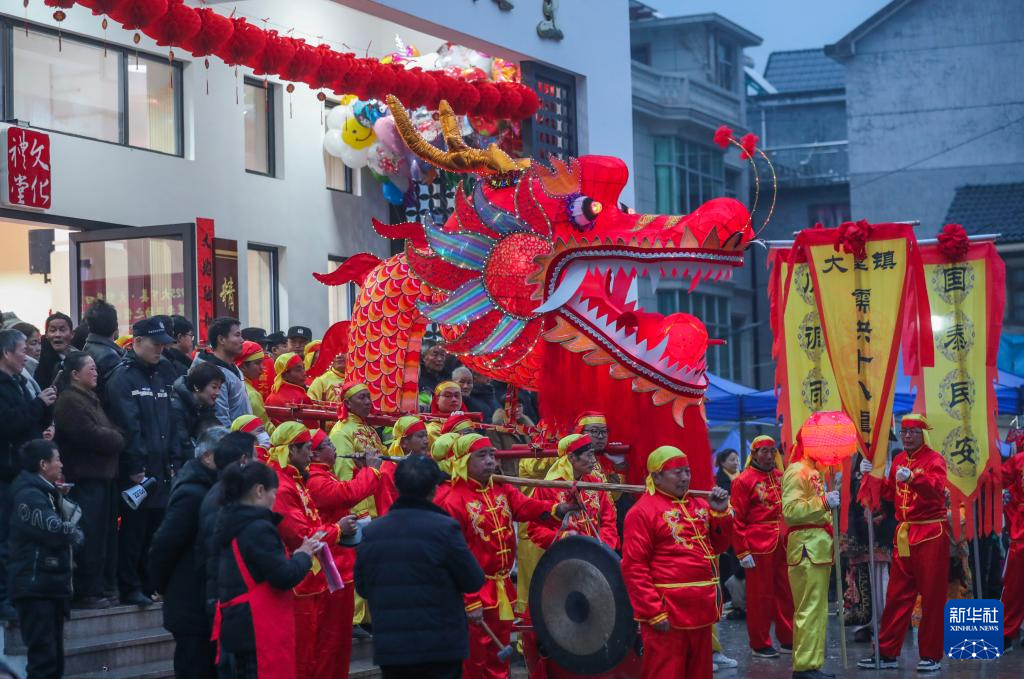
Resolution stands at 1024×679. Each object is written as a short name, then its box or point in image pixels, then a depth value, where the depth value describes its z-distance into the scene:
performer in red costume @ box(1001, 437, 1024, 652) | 11.48
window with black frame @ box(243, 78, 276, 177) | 15.09
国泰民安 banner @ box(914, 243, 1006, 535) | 10.63
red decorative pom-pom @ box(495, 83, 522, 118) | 13.62
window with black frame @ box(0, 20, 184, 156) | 12.80
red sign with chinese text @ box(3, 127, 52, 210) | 12.23
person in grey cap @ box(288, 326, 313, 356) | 12.39
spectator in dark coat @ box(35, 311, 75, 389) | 9.66
